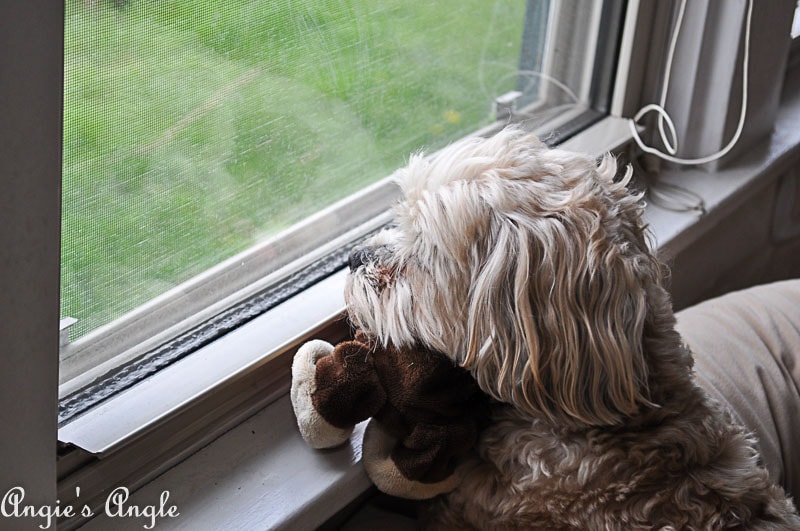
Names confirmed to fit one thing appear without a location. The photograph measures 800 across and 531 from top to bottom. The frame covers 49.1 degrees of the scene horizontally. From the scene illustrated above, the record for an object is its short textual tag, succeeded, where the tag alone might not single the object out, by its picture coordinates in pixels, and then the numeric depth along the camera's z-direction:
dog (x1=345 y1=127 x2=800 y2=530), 0.89
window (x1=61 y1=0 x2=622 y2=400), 0.88
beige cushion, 1.33
